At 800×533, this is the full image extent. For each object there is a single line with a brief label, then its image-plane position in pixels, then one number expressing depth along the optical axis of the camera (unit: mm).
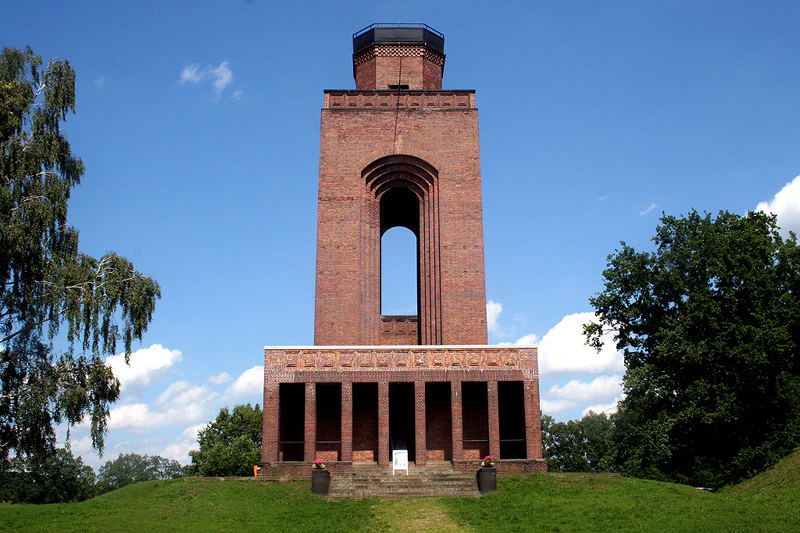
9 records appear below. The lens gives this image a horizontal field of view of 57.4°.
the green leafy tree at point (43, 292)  20594
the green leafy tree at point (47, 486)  43875
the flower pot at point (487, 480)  18938
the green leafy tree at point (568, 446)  54062
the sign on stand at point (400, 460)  21075
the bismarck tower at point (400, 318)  22594
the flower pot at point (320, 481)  19000
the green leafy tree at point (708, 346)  26234
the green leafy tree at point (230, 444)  48750
